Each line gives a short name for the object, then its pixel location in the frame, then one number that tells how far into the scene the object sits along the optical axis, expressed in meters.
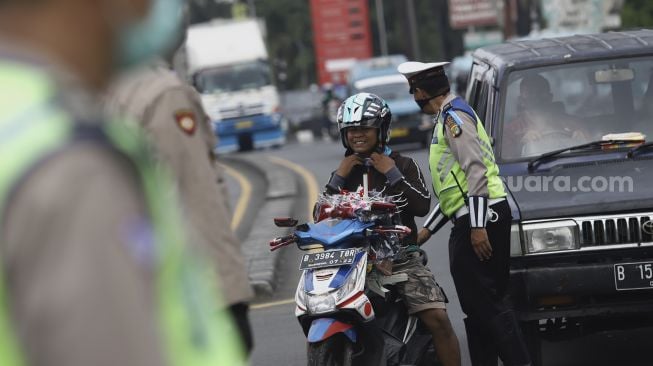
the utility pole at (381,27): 81.39
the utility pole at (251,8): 98.00
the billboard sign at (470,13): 82.12
